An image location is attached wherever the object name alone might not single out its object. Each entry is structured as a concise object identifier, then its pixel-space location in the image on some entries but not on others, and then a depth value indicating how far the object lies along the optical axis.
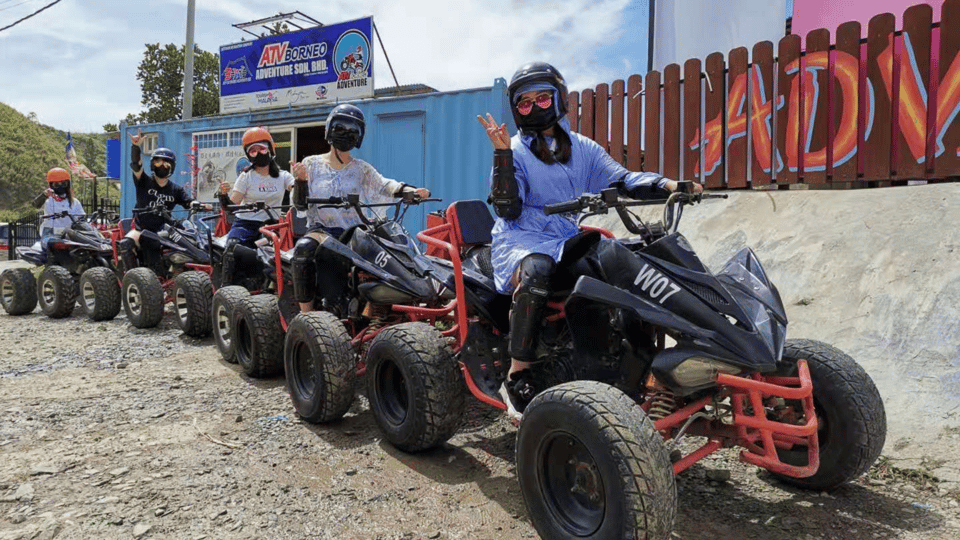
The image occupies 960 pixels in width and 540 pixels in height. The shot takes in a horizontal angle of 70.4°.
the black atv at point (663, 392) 2.33
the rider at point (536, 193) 3.07
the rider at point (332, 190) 5.03
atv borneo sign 12.59
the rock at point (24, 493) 3.22
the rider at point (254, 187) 6.84
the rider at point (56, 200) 10.32
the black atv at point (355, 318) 4.13
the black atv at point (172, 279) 7.27
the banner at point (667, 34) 10.23
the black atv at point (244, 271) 5.86
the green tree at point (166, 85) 27.31
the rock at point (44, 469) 3.54
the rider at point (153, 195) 8.49
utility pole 16.67
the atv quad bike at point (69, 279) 8.69
